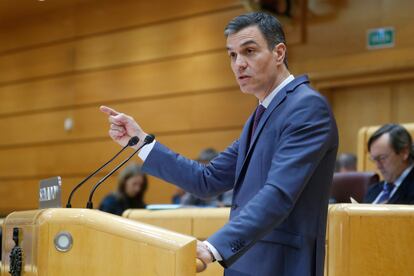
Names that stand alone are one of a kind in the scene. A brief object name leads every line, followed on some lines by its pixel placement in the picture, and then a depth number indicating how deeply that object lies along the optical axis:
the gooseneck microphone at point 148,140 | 3.89
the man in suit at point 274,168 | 3.06
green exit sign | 10.66
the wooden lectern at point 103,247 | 2.98
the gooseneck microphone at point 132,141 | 3.86
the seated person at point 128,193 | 9.34
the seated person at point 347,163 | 9.66
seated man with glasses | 6.59
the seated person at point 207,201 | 8.24
